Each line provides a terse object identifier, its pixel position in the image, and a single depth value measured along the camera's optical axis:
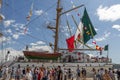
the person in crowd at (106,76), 7.88
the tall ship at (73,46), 12.40
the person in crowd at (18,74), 9.10
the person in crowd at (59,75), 8.23
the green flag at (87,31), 14.78
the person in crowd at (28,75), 7.35
